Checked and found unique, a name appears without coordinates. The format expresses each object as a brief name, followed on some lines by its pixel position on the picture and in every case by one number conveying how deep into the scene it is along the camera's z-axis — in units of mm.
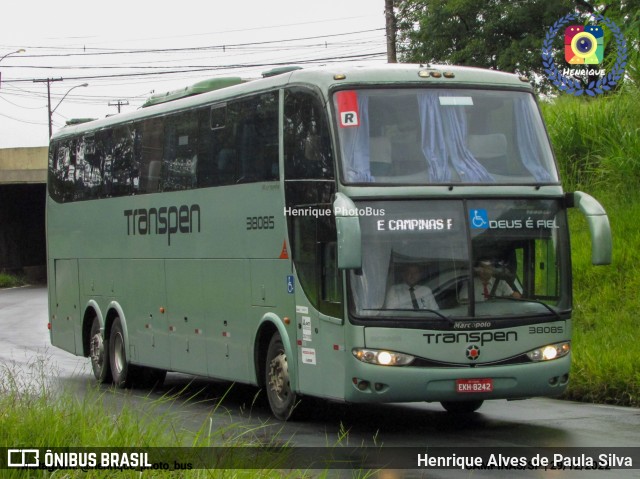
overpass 59875
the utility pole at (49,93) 76812
